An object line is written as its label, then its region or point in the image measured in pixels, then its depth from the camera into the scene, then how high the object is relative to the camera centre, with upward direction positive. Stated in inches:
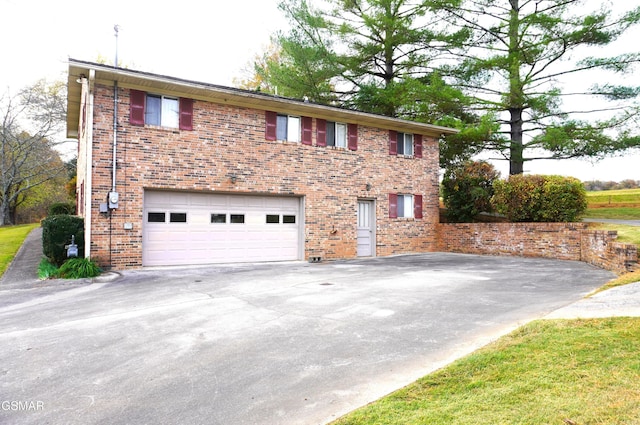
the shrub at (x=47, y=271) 377.9 -49.2
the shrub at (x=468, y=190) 637.9 +51.7
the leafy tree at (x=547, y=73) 645.3 +260.0
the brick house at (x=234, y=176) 419.5 +58.0
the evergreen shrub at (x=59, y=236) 412.2 -15.7
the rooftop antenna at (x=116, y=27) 497.2 +243.7
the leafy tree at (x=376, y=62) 691.4 +307.1
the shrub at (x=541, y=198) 514.3 +31.4
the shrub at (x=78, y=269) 375.2 -45.9
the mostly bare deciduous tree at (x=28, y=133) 1135.0 +262.4
